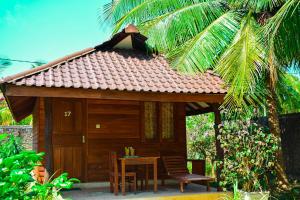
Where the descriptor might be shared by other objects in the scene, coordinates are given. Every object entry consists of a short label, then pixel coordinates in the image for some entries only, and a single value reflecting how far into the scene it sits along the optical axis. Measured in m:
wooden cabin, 8.46
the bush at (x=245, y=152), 8.57
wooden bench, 9.87
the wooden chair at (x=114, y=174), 8.83
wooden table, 8.73
